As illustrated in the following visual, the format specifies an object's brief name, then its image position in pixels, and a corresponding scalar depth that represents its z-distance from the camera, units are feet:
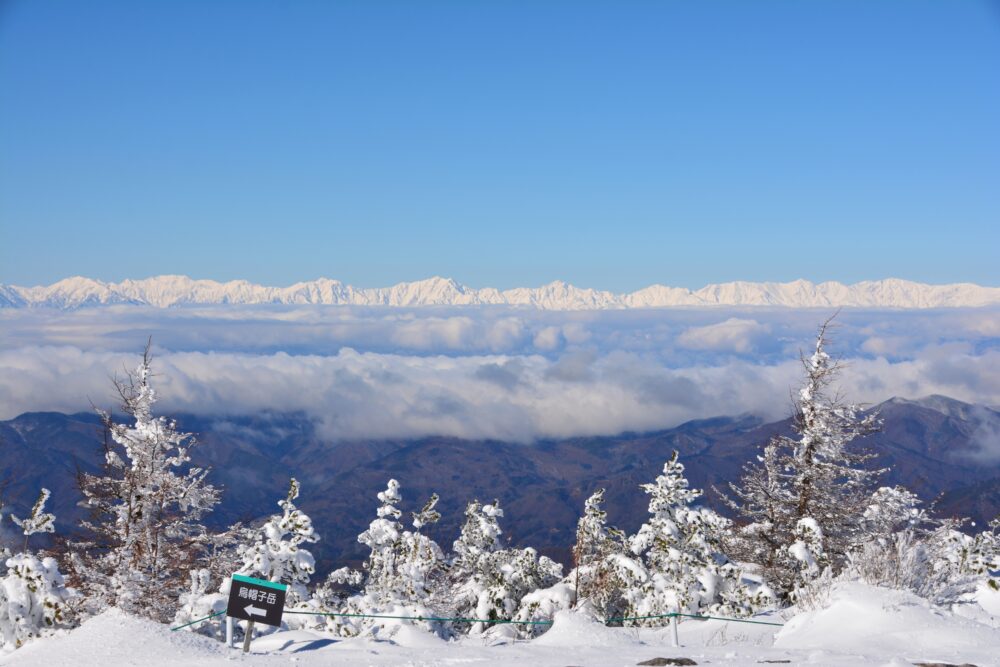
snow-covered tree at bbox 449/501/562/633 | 95.71
